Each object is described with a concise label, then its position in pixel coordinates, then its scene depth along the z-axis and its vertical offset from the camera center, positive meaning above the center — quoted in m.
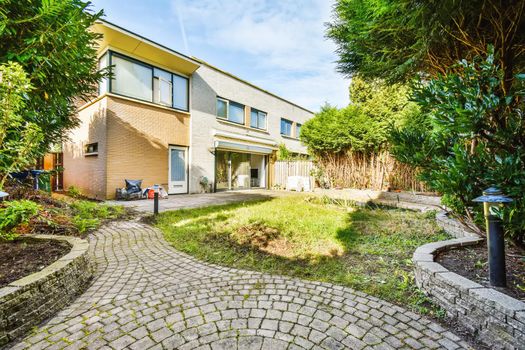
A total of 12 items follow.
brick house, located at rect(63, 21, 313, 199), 9.48 +2.65
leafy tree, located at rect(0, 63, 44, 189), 2.66 +0.77
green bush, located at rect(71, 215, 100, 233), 5.10 -0.95
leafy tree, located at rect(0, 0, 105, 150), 3.46 +2.15
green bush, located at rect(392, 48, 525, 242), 2.08 +0.46
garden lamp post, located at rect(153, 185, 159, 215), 6.62 -0.55
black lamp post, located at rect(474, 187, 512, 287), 2.27 -0.66
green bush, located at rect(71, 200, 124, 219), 6.35 -0.82
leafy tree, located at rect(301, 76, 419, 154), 9.10 +2.39
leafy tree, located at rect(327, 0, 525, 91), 2.84 +2.02
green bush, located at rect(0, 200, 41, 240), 2.66 -0.35
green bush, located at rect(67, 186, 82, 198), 9.70 -0.45
